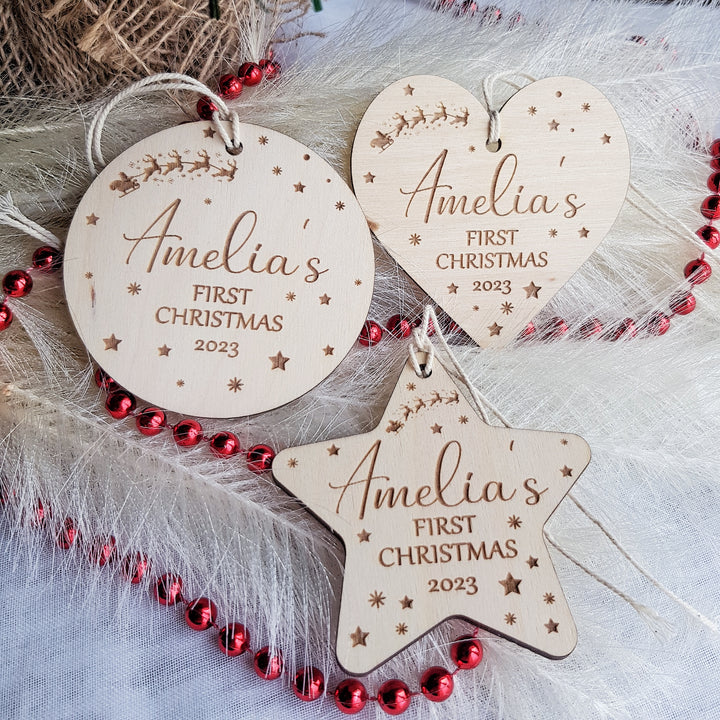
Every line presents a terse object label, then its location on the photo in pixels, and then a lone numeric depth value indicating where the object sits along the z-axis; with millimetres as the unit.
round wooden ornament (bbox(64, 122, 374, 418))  238
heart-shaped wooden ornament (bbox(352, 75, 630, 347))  260
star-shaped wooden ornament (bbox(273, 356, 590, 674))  222
